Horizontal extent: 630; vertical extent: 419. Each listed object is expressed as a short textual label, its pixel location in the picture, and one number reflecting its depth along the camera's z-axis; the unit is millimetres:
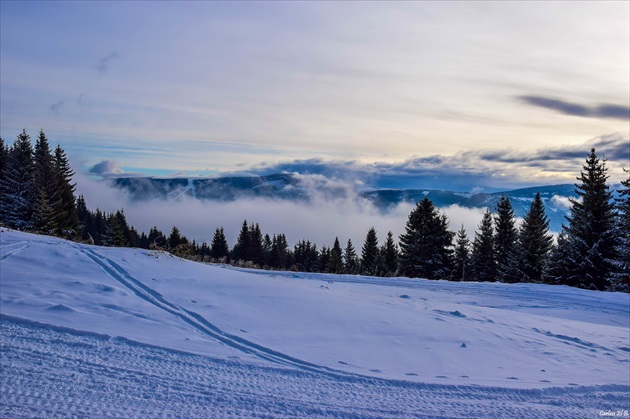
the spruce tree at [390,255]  47812
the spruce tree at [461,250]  43594
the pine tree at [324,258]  57269
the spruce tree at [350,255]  67938
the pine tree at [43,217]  27734
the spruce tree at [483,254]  42812
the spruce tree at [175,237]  50719
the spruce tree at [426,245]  36775
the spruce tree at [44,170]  38059
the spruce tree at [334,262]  48247
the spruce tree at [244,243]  68500
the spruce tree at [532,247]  33594
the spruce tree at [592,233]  24938
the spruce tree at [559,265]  25456
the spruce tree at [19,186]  34656
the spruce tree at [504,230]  43219
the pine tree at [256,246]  68875
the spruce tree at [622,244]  22344
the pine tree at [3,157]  40525
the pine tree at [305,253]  72912
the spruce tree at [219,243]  68938
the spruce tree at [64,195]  39562
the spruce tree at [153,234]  83688
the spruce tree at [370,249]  53025
